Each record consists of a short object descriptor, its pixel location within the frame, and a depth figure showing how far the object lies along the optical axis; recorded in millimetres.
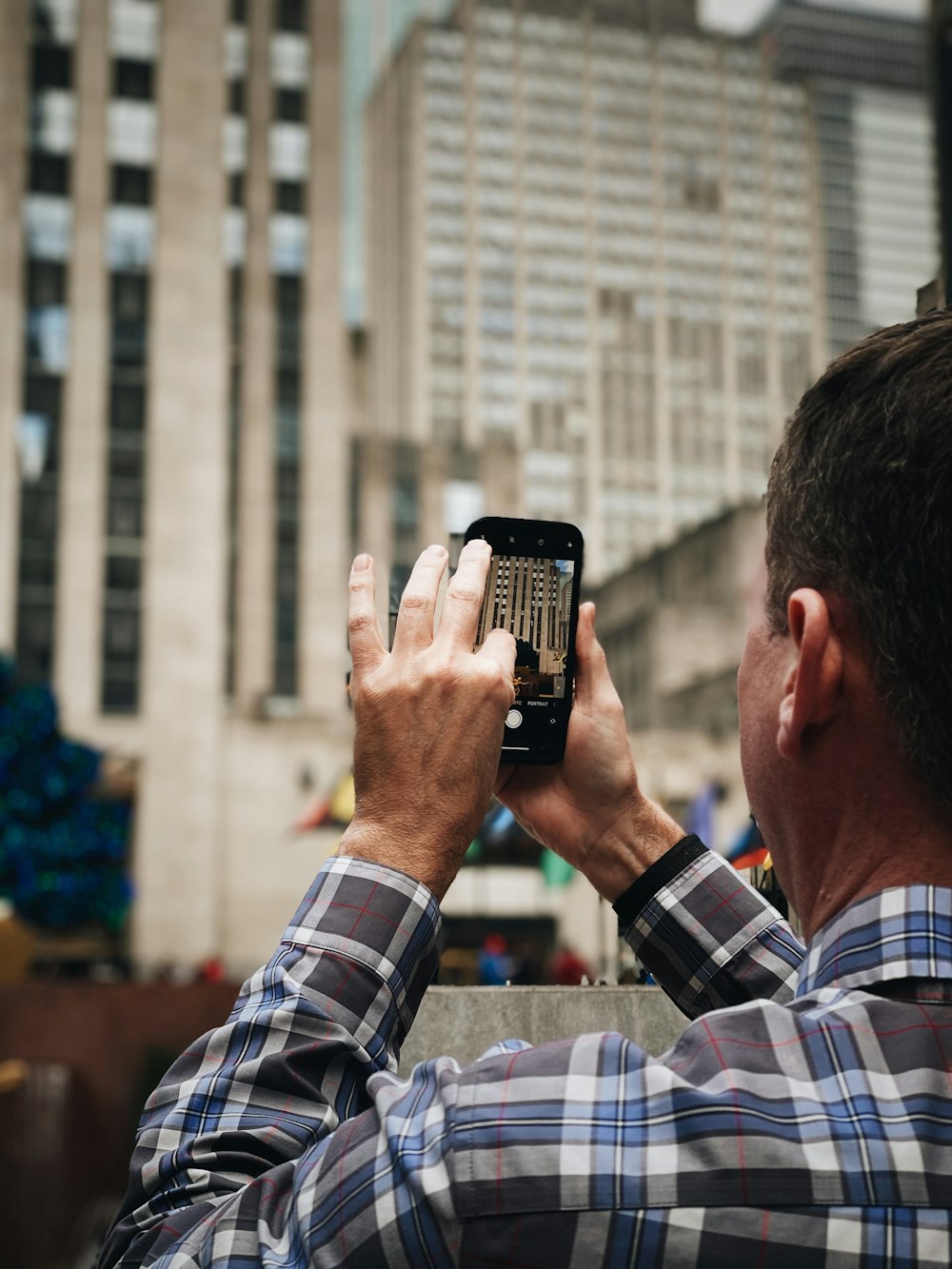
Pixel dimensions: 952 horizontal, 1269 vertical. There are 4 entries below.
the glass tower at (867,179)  133625
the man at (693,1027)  1058
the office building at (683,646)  32844
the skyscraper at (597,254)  105312
